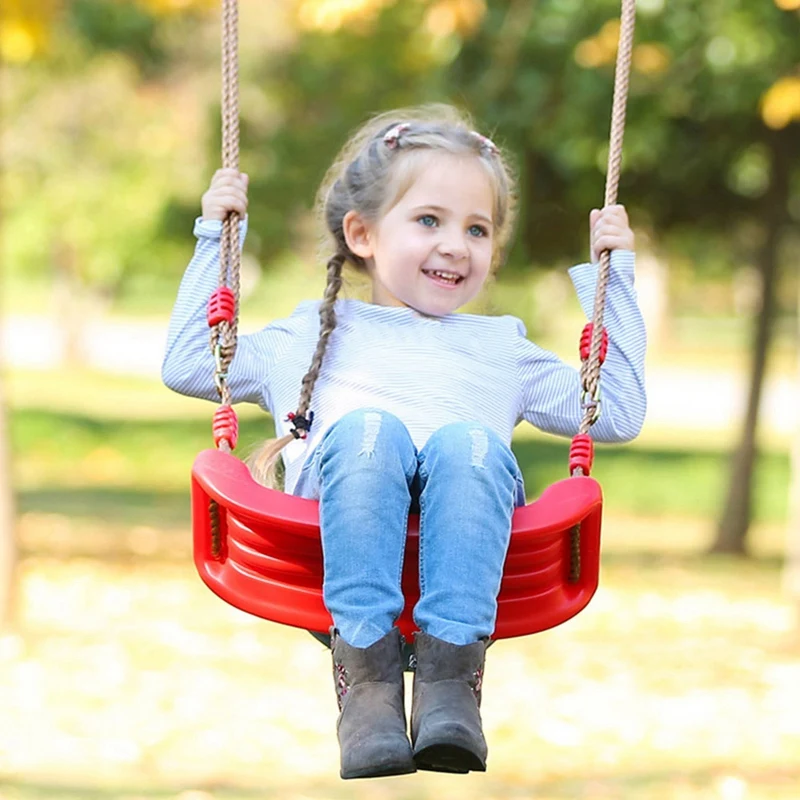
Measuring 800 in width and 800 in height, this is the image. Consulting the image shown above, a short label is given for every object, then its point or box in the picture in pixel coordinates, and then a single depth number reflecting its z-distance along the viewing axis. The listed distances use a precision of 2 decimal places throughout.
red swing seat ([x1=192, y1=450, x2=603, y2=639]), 5.34
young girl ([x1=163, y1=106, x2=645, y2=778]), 5.12
